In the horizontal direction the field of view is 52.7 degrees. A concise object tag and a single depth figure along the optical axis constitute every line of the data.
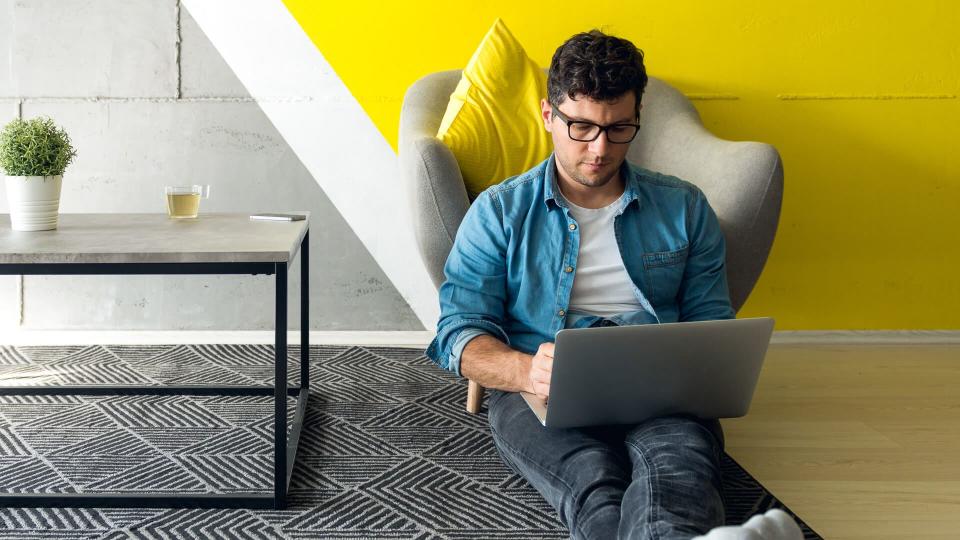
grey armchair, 2.34
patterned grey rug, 1.75
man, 1.62
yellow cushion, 2.53
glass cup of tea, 2.24
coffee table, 1.67
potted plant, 1.94
